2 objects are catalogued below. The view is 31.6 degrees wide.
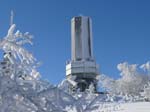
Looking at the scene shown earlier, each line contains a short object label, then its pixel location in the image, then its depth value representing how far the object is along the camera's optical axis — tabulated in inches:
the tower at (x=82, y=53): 1905.2
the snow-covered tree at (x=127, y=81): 1227.9
